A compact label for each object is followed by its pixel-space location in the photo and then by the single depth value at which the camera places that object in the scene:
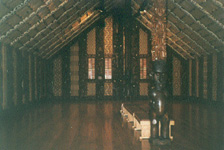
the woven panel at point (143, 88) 13.20
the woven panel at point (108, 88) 13.09
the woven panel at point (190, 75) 12.62
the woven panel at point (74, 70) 13.01
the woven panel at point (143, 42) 13.16
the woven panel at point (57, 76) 12.96
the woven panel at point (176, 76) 13.28
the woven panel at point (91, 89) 13.05
